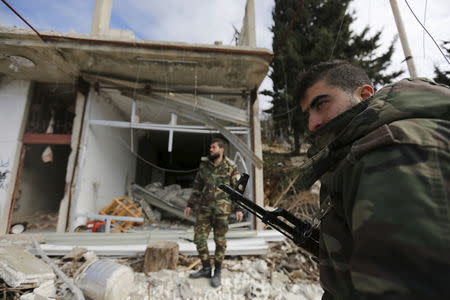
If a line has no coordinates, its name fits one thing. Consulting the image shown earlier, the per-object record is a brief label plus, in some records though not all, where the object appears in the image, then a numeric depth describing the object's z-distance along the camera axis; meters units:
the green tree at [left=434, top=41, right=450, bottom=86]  8.59
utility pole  3.47
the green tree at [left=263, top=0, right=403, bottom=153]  9.03
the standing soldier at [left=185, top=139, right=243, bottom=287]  3.12
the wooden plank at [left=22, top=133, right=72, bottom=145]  5.39
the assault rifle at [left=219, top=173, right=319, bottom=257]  1.31
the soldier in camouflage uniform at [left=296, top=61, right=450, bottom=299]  0.41
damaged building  4.45
